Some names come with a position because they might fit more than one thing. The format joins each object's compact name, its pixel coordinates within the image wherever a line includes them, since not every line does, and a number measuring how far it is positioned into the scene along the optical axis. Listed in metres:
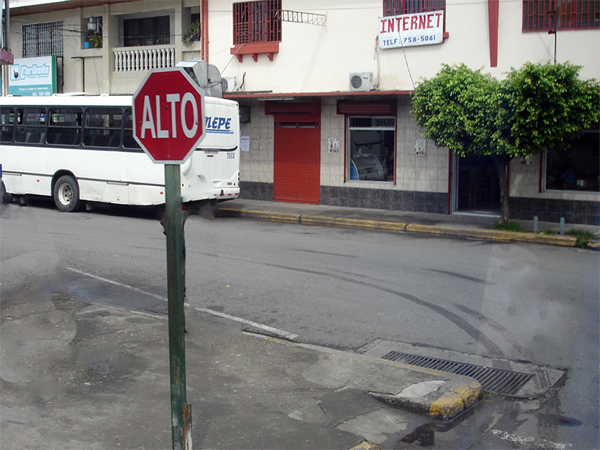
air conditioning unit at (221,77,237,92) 19.94
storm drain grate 6.20
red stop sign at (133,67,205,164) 3.90
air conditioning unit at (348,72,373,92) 17.47
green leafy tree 13.17
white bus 16.31
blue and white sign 24.95
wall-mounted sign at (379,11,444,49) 16.61
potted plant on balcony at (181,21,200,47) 21.55
